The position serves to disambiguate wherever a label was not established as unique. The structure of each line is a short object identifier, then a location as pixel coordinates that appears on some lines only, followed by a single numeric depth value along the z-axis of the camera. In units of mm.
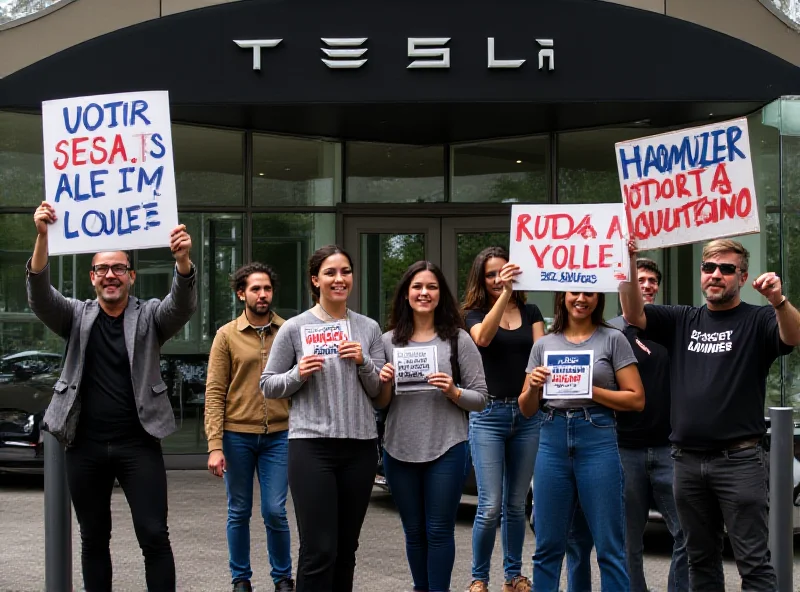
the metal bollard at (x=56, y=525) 6418
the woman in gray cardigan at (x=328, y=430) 5996
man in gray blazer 6082
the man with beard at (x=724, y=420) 5770
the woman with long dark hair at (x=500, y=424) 7246
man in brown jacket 7453
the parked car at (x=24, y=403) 12742
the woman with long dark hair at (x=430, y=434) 6473
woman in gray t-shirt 6434
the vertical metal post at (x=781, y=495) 6277
